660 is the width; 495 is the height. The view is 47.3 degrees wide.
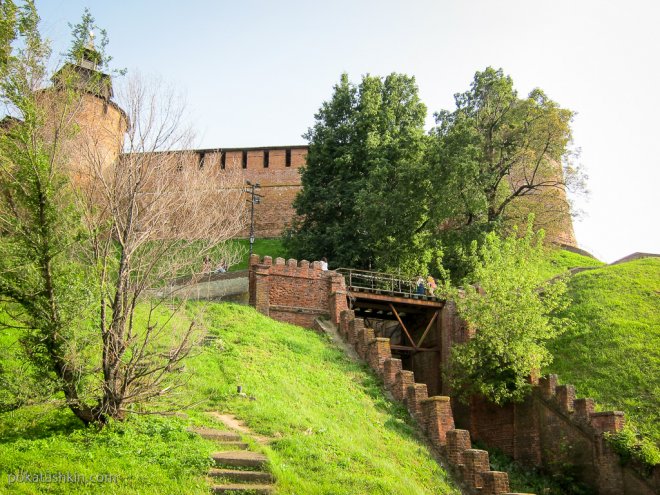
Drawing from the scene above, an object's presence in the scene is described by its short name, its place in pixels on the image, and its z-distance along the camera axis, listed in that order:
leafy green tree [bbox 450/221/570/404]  21.27
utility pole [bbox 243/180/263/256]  31.85
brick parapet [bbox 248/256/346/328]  24.69
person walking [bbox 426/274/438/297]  25.91
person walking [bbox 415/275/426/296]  26.28
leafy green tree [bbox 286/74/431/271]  29.05
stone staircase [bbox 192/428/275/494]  12.43
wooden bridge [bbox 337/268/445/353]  25.22
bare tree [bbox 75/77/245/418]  12.84
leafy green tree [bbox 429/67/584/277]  28.50
